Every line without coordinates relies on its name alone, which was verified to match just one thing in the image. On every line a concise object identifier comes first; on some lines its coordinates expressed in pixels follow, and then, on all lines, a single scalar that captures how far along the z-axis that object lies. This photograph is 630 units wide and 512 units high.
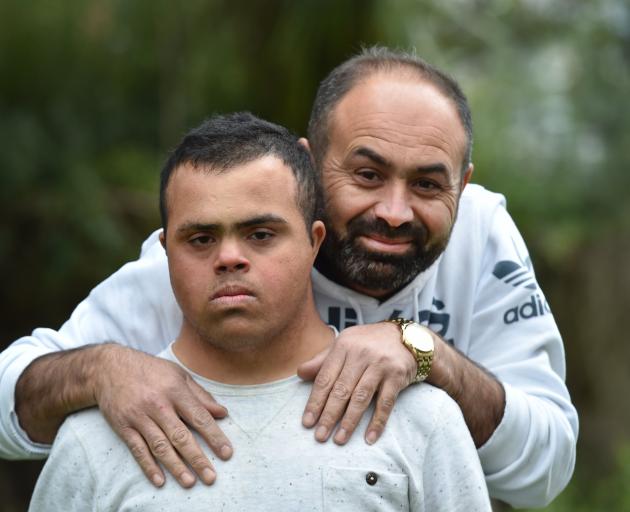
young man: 4.46
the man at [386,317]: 4.73
